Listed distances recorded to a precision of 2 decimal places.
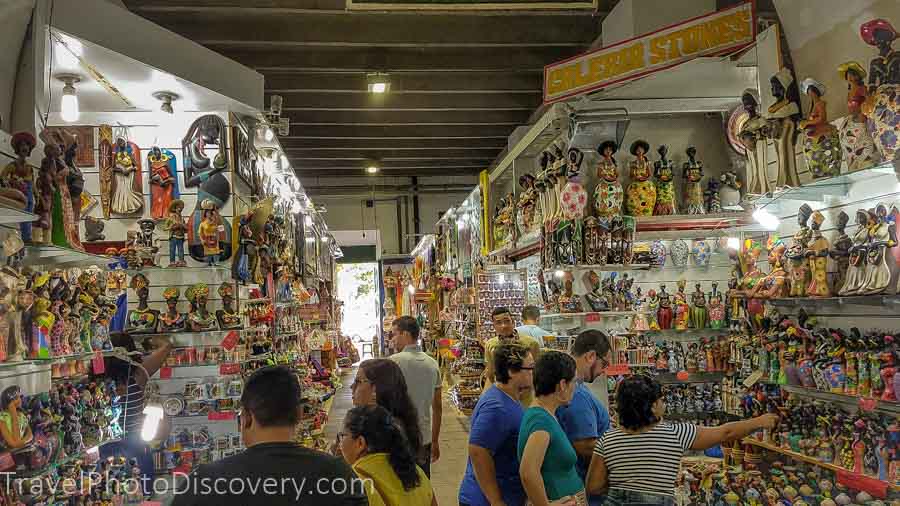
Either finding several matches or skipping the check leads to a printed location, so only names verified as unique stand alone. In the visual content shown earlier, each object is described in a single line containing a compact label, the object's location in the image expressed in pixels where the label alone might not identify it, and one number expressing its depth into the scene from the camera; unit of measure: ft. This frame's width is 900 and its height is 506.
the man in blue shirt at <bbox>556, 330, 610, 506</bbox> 10.91
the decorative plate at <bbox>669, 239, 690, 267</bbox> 20.95
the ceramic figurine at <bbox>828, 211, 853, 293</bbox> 11.85
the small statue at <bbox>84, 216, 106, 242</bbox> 15.52
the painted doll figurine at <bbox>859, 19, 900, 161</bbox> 10.05
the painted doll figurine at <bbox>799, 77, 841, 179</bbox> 11.60
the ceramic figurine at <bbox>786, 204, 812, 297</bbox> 12.78
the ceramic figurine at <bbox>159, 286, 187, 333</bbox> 15.75
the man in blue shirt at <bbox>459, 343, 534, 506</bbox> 10.09
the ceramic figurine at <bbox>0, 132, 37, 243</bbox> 9.37
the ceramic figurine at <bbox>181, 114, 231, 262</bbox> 16.22
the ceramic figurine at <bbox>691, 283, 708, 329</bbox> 20.25
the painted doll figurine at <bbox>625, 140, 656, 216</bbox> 18.06
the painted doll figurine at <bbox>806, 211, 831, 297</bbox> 12.32
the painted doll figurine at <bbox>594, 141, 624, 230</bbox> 17.48
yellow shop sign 15.48
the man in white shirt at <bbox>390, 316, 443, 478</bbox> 15.64
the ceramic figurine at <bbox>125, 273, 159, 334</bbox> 15.71
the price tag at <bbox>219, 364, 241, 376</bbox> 16.33
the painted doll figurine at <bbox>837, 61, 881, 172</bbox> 10.69
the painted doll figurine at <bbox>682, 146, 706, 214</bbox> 18.78
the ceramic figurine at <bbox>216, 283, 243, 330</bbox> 16.05
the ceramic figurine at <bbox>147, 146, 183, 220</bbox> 16.26
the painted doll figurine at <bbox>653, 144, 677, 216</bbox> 18.34
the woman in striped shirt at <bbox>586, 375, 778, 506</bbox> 9.00
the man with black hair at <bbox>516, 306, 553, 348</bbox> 21.67
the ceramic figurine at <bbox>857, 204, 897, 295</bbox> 10.87
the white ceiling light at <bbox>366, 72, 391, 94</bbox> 28.50
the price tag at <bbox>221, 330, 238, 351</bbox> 16.03
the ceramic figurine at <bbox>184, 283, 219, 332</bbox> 15.84
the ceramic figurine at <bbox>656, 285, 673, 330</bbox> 20.16
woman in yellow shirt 7.84
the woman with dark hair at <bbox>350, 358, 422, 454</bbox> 10.44
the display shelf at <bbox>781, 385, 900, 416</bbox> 11.27
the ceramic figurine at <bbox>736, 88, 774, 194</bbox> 13.56
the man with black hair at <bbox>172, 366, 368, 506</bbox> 6.16
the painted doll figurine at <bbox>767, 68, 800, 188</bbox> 12.70
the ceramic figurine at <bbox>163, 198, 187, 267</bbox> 15.81
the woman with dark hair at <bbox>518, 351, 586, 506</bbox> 8.82
